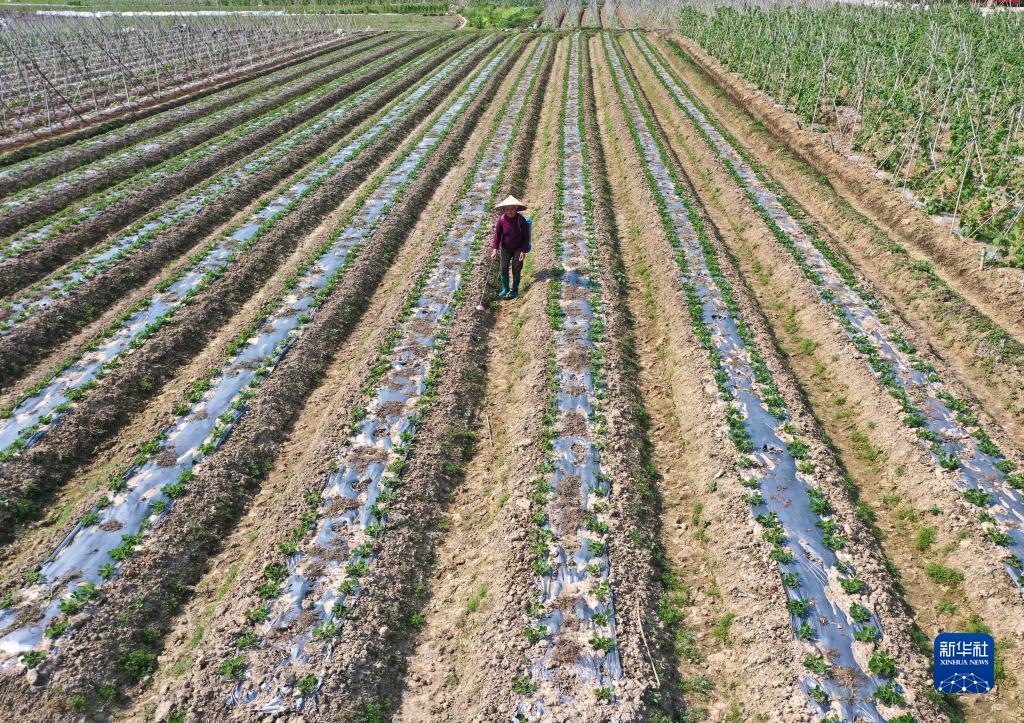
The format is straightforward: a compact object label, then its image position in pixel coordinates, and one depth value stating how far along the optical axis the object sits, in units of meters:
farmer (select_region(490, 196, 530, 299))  12.38
